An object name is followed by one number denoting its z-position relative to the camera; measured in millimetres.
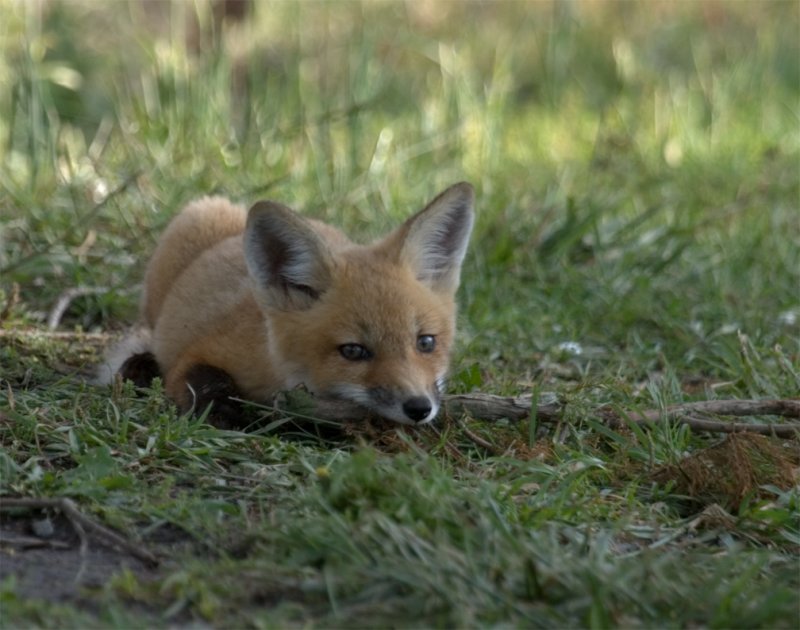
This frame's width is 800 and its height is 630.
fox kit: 7727
